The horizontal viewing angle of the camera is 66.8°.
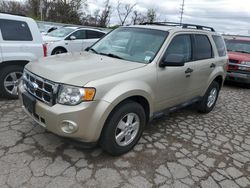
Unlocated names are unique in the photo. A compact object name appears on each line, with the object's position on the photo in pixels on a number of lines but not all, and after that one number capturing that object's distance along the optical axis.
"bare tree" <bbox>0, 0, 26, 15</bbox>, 22.81
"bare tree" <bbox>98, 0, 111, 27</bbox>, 28.96
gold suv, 2.20
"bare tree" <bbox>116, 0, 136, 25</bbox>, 34.79
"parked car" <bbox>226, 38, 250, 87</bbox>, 6.62
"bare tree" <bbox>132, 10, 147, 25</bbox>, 34.45
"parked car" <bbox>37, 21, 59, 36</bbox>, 13.05
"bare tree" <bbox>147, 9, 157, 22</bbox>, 34.79
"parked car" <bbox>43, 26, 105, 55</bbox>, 7.83
